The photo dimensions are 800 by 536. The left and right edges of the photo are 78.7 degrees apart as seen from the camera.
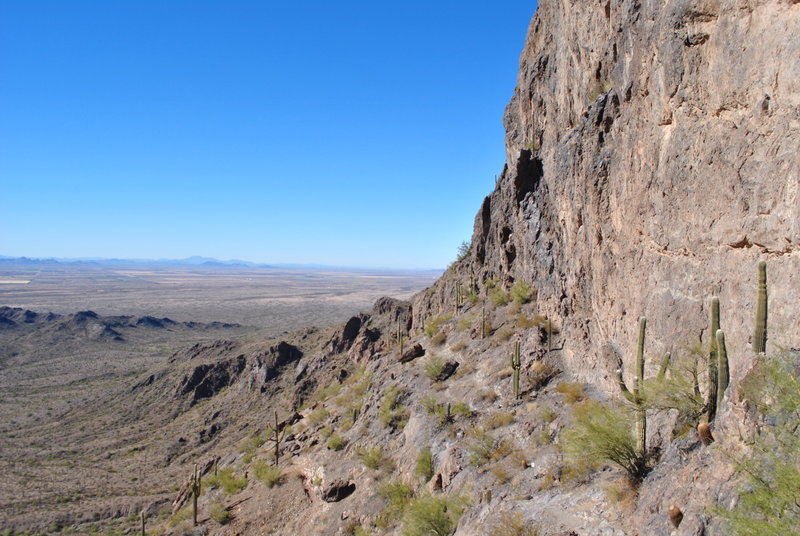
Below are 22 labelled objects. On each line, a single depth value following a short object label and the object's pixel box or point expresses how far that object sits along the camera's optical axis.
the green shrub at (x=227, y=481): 21.59
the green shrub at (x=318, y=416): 26.73
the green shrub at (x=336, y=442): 22.01
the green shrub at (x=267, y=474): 20.79
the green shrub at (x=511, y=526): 10.31
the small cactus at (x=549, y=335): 19.17
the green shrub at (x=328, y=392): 33.19
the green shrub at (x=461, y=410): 18.30
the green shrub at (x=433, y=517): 13.12
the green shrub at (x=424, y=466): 16.41
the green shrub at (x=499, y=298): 25.41
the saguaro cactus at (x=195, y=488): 20.03
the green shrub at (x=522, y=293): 23.58
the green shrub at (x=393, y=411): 21.09
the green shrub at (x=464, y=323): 26.02
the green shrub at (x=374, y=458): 18.72
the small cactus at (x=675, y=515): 7.66
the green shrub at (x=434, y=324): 28.53
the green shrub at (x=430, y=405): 19.26
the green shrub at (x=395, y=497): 15.66
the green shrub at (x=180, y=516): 21.02
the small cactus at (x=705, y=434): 8.23
